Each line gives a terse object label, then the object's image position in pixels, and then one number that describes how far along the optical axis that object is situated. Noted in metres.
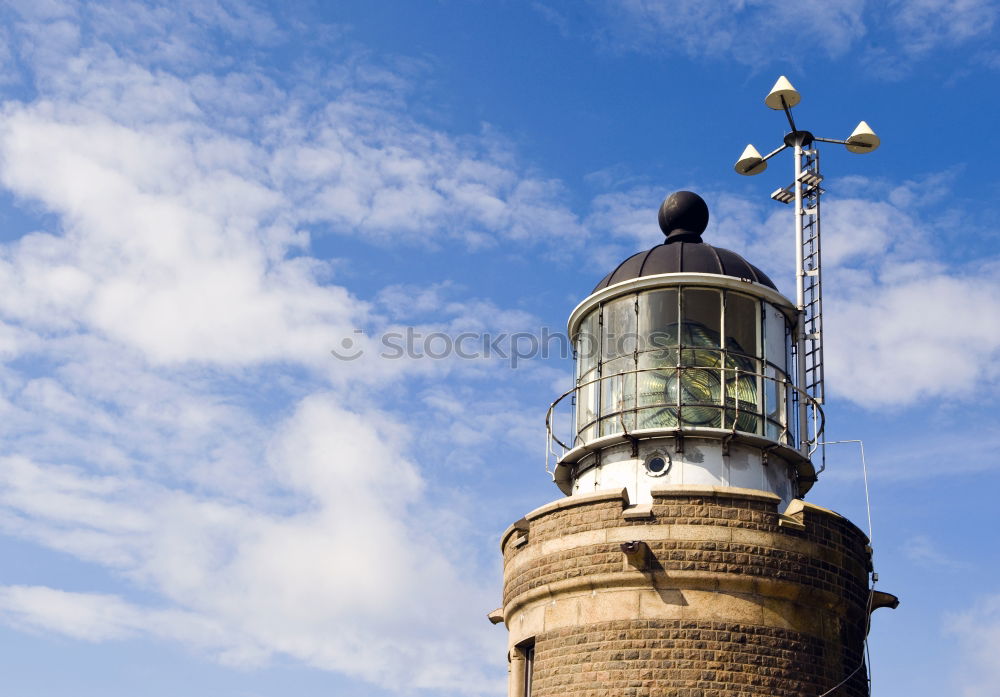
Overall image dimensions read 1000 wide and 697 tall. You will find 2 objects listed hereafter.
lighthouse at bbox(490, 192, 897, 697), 14.80
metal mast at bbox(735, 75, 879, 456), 17.41
